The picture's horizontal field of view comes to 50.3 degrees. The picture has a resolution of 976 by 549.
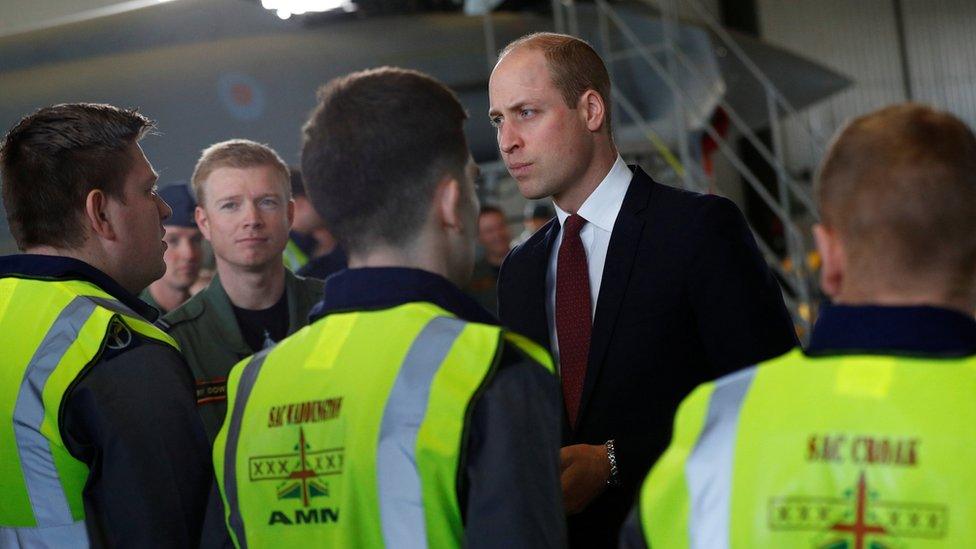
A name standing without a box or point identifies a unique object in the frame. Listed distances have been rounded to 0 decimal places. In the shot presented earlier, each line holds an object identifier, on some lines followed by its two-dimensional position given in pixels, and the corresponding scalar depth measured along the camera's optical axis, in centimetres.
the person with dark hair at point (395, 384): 151
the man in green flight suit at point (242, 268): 306
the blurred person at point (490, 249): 709
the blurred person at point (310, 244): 457
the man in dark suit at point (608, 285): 225
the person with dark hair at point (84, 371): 198
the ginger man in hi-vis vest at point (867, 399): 124
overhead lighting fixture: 744
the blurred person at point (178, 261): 447
